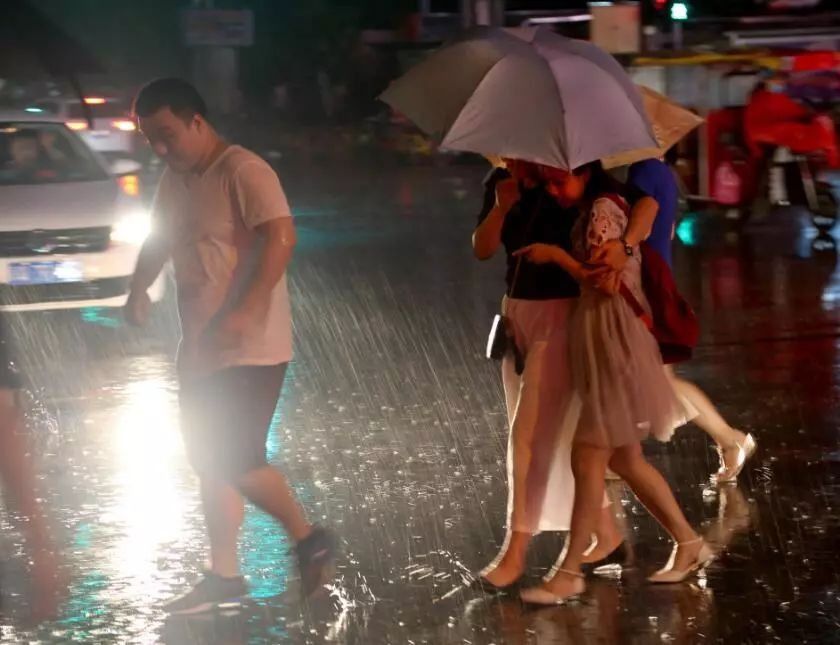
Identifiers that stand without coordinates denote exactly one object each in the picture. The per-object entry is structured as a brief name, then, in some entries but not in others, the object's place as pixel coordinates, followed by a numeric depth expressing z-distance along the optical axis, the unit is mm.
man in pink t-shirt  10006
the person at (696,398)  11838
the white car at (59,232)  21135
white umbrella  10073
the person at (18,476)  12015
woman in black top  10553
